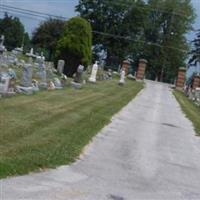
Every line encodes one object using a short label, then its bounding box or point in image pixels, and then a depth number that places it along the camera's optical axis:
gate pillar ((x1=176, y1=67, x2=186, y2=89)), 62.99
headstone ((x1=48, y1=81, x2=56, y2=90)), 25.21
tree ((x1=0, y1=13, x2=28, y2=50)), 99.12
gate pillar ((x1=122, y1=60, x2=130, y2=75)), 65.53
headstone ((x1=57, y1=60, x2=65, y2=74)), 36.38
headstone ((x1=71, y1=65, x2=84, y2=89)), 30.29
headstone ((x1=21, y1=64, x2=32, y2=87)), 20.83
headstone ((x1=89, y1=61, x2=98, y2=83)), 37.65
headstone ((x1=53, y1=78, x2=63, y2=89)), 26.50
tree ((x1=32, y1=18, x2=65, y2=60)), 85.44
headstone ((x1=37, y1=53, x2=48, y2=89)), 24.59
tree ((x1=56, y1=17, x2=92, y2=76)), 38.84
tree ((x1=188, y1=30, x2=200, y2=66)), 86.44
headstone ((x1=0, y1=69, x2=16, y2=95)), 18.48
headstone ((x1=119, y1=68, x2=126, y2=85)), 44.91
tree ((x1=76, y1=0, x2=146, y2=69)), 85.38
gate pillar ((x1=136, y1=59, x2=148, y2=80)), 65.25
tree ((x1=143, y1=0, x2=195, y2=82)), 89.38
